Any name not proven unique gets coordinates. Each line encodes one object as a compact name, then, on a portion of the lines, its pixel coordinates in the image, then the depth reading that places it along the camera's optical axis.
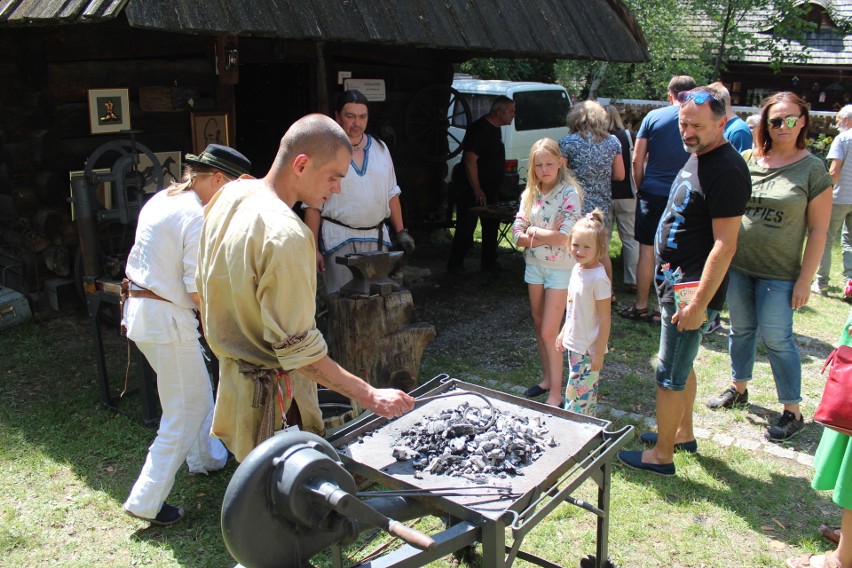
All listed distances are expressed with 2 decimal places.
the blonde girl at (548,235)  4.49
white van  10.38
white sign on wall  7.65
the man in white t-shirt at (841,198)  7.39
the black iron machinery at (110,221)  4.48
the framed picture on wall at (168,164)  6.00
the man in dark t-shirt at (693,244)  3.48
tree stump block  4.31
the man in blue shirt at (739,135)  5.68
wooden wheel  8.59
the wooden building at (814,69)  15.58
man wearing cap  3.43
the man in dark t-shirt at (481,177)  7.68
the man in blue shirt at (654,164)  6.11
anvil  4.26
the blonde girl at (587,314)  3.99
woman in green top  4.19
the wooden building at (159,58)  4.79
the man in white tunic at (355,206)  4.62
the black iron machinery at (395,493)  1.89
